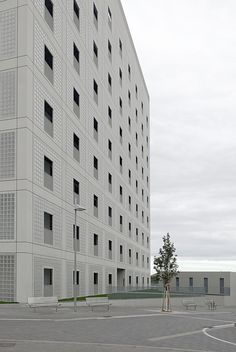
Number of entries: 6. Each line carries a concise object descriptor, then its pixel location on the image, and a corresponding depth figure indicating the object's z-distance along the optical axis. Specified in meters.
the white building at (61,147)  27.38
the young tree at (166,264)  31.83
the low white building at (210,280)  87.50
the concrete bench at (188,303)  36.58
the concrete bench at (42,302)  25.06
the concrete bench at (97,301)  28.12
